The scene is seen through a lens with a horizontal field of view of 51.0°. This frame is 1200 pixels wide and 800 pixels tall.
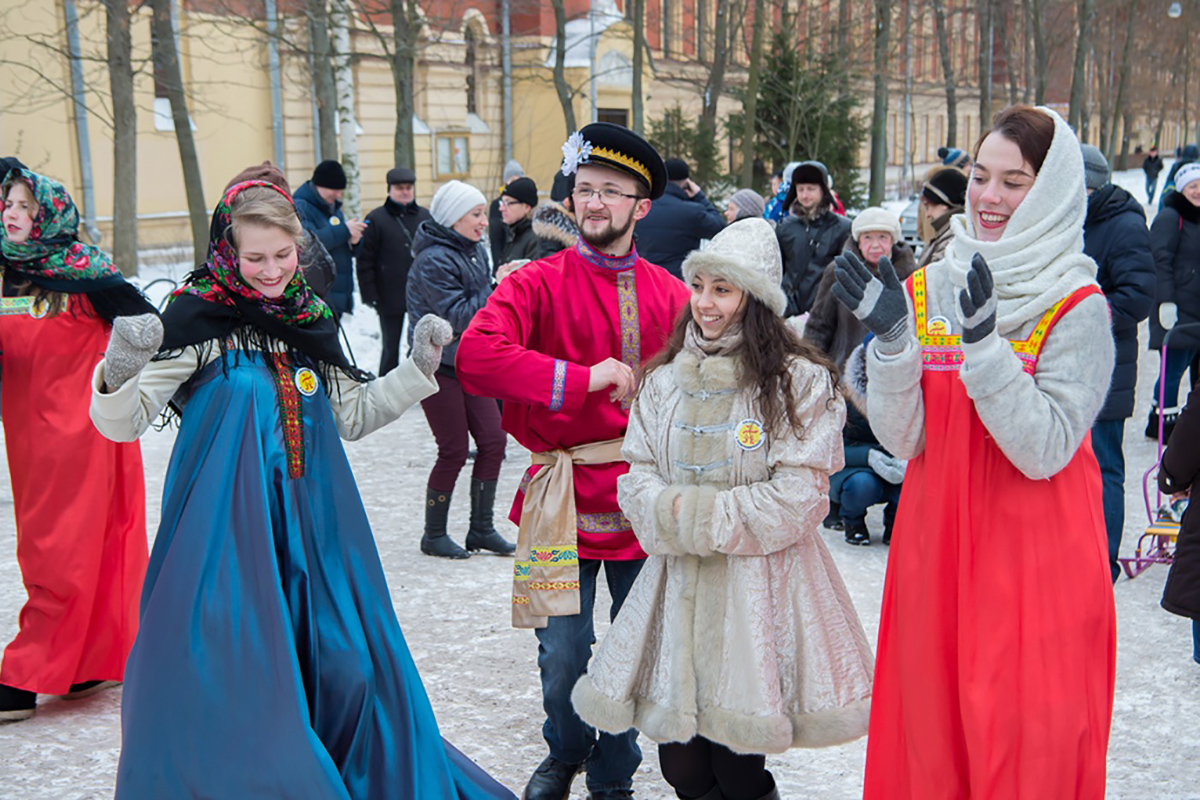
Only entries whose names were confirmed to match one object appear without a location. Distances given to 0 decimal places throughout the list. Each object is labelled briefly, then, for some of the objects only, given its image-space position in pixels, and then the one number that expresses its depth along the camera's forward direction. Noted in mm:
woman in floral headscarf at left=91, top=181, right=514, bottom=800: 3104
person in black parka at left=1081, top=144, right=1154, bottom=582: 5914
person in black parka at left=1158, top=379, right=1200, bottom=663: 4004
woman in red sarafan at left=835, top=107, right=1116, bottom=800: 2691
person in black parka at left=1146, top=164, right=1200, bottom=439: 8047
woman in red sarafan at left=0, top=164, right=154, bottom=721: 4566
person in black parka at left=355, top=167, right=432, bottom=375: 10602
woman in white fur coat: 3125
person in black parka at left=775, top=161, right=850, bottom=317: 8062
